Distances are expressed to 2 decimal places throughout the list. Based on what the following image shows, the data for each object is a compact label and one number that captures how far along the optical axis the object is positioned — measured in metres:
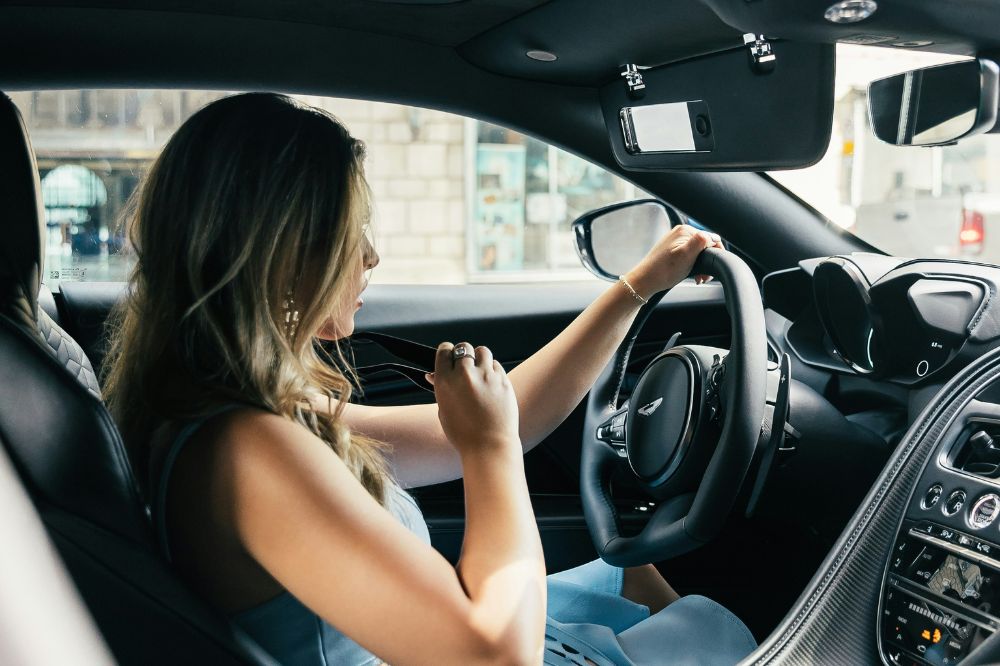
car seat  0.88
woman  0.93
